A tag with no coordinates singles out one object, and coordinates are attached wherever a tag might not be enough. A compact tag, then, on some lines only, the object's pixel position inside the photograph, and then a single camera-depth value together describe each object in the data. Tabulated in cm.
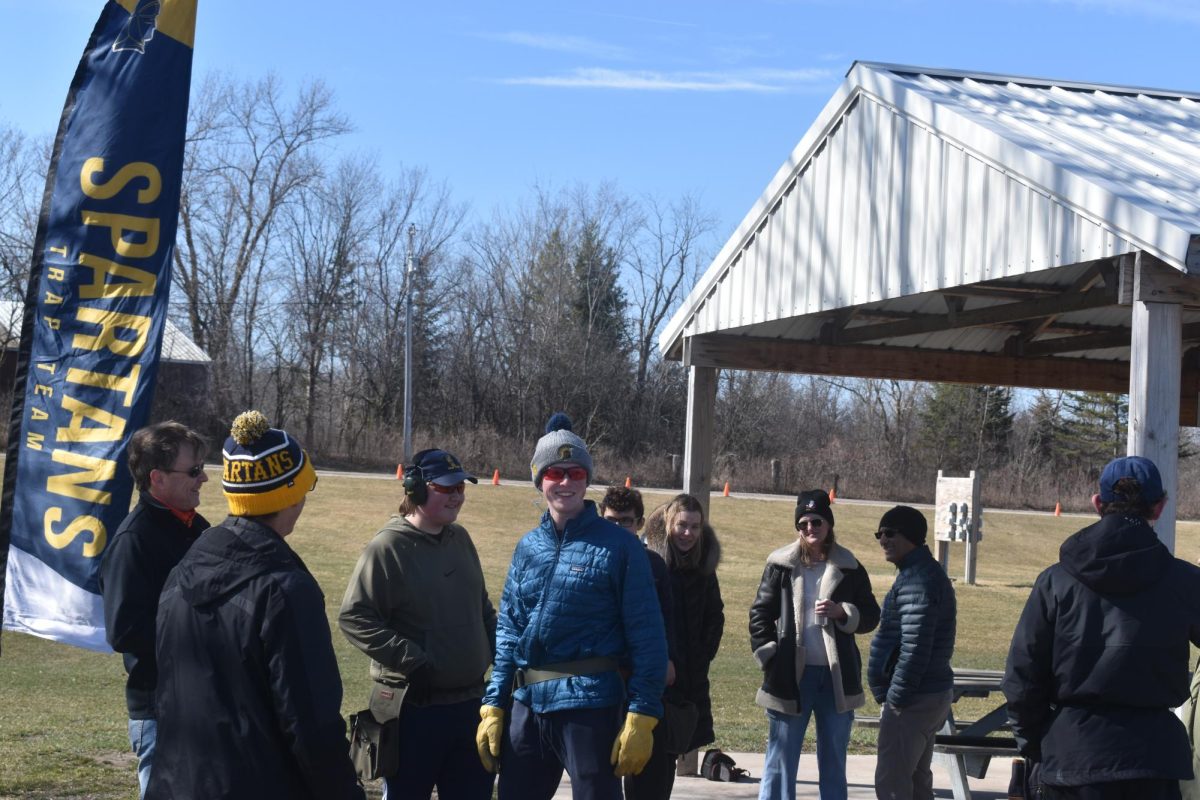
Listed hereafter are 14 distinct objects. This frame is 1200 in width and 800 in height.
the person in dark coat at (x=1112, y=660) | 426
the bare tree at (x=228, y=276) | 5316
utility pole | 4466
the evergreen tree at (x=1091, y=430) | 5675
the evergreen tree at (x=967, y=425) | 5694
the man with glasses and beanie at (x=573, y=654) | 461
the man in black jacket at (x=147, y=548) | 450
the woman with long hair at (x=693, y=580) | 645
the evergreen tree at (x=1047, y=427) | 5934
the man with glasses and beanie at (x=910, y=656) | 648
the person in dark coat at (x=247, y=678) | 329
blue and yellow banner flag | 602
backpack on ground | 818
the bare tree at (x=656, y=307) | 5953
